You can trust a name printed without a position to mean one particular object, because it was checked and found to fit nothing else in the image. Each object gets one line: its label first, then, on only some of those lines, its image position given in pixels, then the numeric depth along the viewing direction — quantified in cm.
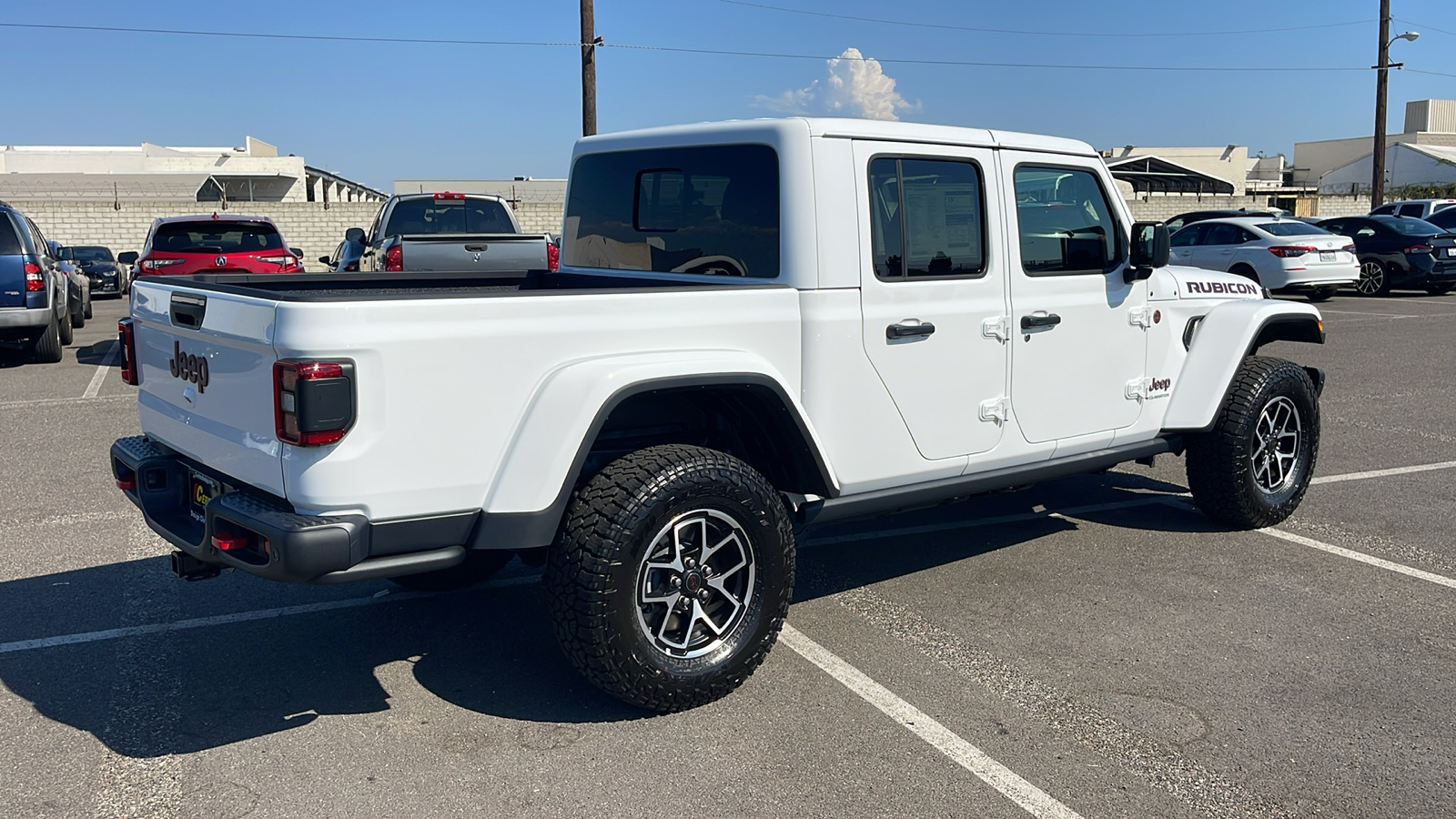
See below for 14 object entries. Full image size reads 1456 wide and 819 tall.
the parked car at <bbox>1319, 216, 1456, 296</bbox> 2164
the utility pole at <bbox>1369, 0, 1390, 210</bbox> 3322
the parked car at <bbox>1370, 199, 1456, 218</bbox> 2867
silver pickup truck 1172
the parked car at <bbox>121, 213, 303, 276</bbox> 1352
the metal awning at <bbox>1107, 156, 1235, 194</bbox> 5569
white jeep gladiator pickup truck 351
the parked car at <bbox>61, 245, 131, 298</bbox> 2584
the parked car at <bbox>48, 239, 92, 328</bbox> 1593
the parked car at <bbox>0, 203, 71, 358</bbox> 1231
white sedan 1897
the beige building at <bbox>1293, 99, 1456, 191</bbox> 8950
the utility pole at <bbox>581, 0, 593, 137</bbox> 2233
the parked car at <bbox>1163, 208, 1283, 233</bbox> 2159
